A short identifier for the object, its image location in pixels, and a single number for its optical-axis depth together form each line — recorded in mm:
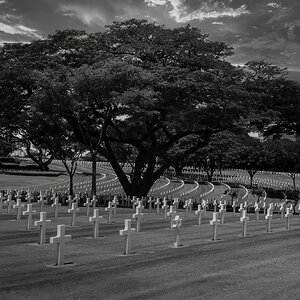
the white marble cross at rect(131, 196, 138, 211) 23041
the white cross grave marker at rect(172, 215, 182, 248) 11516
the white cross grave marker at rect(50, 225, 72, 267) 8773
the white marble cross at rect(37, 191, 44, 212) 18728
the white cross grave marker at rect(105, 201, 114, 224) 16078
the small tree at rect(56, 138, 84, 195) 41681
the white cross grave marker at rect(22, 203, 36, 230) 12944
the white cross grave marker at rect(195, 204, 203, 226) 16633
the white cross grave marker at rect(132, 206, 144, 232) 13859
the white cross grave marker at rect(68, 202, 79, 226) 14659
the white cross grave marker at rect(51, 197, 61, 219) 16766
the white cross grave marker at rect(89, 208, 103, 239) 12406
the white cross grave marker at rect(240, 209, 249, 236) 14438
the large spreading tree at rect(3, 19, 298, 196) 24297
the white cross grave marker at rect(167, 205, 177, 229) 14094
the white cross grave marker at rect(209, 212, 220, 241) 13062
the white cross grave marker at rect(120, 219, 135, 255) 10116
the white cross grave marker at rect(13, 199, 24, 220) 15441
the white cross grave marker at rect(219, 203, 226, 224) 17744
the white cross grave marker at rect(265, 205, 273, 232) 15714
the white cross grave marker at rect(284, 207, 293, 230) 16797
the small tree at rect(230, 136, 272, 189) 40312
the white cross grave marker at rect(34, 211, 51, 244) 10672
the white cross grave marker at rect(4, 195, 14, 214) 17875
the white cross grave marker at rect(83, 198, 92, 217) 18400
